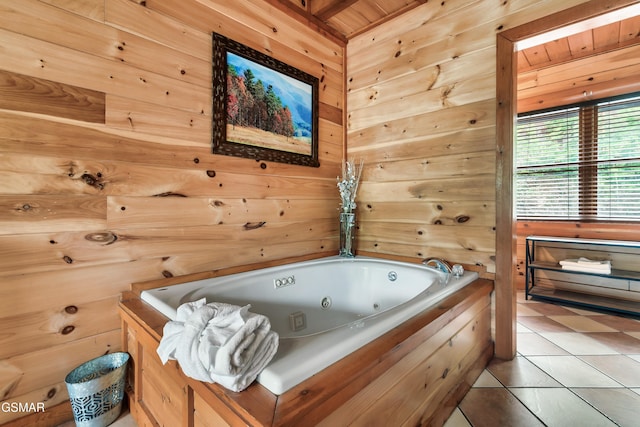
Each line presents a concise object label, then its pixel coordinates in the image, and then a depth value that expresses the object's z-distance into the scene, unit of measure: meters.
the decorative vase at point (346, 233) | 2.17
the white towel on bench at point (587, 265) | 2.46
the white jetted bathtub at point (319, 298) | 0.73
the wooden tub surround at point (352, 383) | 0.63
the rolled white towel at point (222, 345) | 0.65
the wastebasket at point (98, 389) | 1.11
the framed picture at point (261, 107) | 1.65
